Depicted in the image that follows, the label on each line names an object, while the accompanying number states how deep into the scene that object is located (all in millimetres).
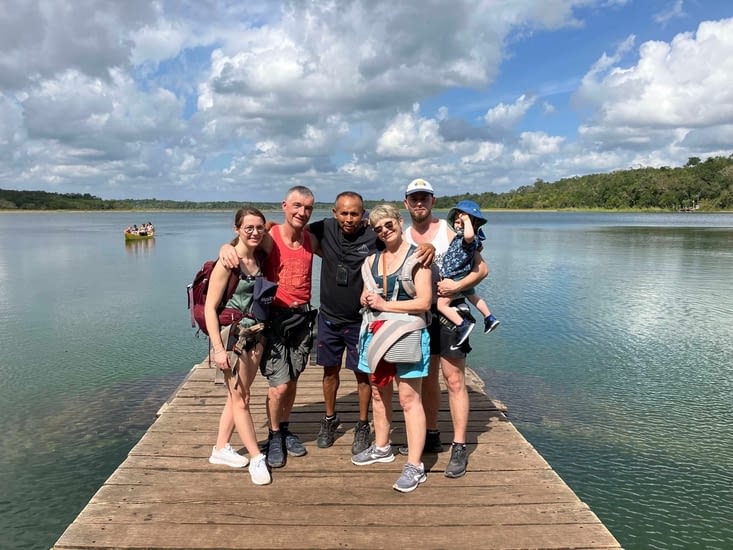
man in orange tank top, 4367
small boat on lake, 46531
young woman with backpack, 3979
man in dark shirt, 4402
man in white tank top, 4215
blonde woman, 3895
